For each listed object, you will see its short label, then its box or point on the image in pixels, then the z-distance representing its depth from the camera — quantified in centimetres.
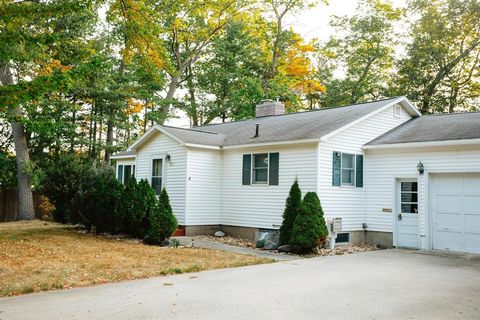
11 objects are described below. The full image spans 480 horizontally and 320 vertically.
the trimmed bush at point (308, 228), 1216
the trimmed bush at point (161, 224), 1313
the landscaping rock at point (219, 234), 1578
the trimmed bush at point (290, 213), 1307
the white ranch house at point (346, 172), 1312
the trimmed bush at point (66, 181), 1639
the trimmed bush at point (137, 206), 1386
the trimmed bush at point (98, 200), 1443
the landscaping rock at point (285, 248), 1266
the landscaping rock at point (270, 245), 1321
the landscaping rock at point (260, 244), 1358
